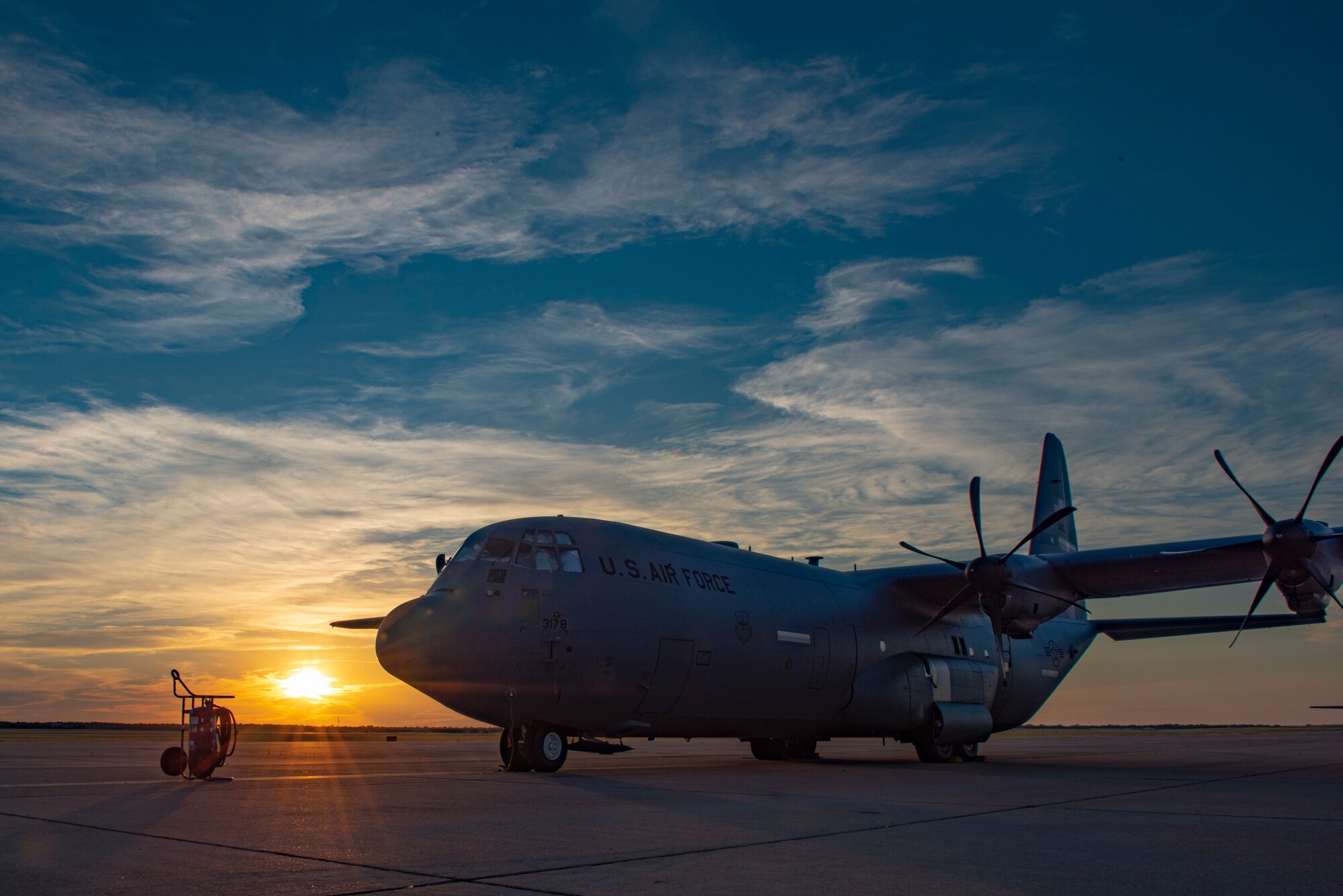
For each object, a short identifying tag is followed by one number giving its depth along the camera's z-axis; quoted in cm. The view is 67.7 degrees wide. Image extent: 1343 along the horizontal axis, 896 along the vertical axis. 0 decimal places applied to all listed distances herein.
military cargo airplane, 1844
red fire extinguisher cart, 1650
